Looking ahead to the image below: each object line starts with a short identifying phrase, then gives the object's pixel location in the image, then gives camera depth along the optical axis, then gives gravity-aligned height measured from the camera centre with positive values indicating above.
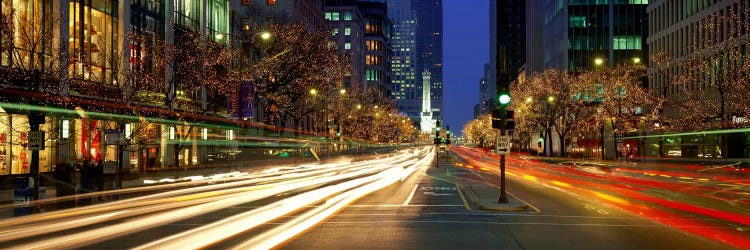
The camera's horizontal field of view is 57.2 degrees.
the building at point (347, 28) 146.25 +23.49
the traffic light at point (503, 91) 21.97 +1.44
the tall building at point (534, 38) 130.00 +19.49
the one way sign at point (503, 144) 21.95 -0.27
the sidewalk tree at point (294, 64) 54.03 +5.84
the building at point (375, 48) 174.88 +22.55
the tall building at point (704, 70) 55.50 +6.03
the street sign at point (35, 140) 24.73 -0.10
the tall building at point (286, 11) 63.44 +16.22
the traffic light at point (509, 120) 22.17 +0.51
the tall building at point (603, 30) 104.62 +16.06
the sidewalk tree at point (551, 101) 82.81 +4.25
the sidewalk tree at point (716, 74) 53.31 +5.24
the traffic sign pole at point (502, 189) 21.32 -1.69
